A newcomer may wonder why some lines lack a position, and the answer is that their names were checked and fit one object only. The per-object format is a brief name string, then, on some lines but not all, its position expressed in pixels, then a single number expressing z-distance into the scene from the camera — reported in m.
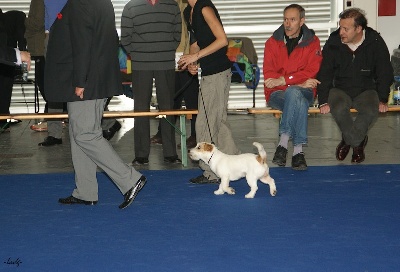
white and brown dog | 6.04
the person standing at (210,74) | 6.33
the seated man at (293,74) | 7.37
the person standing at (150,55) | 7.78
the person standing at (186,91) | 8.93
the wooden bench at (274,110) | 7.81
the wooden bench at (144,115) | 7.59
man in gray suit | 5.51
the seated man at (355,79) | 7.58
